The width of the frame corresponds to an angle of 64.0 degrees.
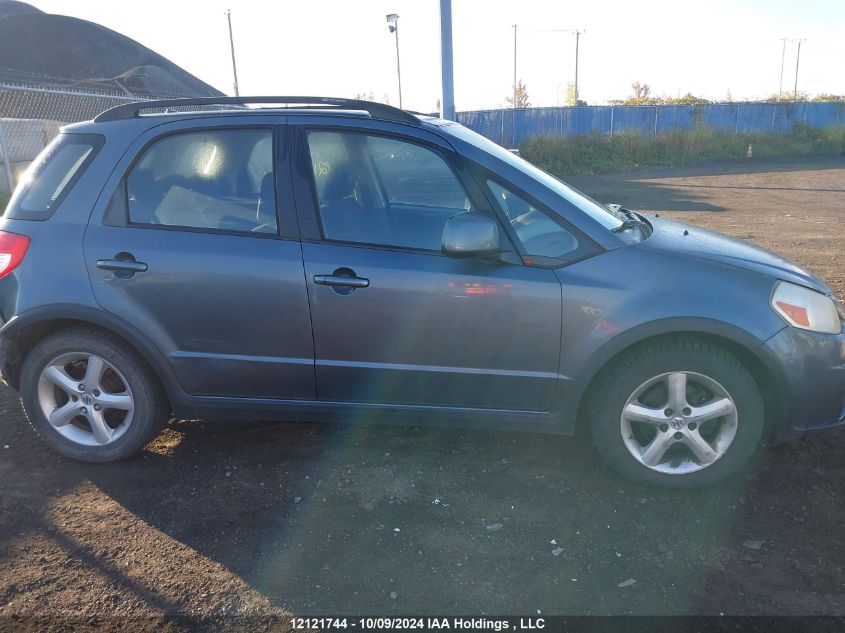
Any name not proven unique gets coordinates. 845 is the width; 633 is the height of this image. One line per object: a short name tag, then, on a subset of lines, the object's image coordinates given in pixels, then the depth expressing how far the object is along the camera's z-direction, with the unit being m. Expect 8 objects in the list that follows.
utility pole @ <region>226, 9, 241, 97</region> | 43.81
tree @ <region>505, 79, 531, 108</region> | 51.59
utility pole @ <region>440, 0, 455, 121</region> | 10.12
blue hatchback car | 3.20
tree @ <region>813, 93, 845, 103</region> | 39.66
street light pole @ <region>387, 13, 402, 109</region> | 19.37
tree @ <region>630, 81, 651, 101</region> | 49.08
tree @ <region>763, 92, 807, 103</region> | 36.75
